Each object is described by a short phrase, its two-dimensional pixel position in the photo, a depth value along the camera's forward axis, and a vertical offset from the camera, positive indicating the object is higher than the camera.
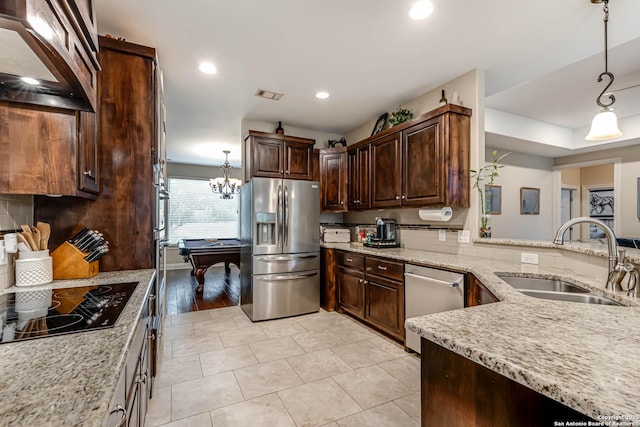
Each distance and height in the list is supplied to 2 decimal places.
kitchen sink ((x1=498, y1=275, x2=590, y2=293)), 1.76 -0.45
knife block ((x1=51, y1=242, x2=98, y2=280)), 1.75 -0.29
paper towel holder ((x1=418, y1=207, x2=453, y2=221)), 2.95 +0.00
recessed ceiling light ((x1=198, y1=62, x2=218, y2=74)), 2.74 +1.42
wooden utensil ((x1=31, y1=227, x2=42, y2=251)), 1.64 -0.13
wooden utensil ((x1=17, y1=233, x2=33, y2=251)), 1.56 -0.13
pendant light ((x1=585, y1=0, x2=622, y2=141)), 2.16 +0.68
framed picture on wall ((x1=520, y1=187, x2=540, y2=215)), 5.44 +0.26
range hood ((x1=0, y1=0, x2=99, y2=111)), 0.74 +0.52
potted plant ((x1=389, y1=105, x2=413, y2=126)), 3.39 +1.16
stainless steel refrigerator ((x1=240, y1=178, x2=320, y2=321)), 3.55 -0.41
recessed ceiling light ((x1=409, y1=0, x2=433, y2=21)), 1.93 +1.41
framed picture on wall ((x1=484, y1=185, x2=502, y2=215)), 5.12 +0.26
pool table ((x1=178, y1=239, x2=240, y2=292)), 4.82 -0.69
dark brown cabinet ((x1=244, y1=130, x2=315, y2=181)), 3.83 +0.80
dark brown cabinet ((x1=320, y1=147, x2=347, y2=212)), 4.27 +0.53
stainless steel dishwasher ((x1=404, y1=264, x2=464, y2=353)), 2.29 -0.66
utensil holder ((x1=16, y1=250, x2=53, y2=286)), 1.56 -0.30
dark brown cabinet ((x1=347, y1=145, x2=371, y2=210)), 3.85 +0.51
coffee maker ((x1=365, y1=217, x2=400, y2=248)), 3.62 -0.25
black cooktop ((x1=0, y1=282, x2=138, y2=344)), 1.01 -0.40
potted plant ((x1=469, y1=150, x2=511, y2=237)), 2.75 +0.18
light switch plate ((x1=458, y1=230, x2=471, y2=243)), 2.83 -0.21
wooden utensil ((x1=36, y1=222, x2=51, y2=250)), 1.66 -0.11
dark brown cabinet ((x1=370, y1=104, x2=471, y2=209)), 2.74 +0.56
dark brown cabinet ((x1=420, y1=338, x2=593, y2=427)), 0.73 -0.52
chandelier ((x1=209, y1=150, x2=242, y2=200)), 6.26 +0.67
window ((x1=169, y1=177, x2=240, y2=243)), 7.54 +0.06
